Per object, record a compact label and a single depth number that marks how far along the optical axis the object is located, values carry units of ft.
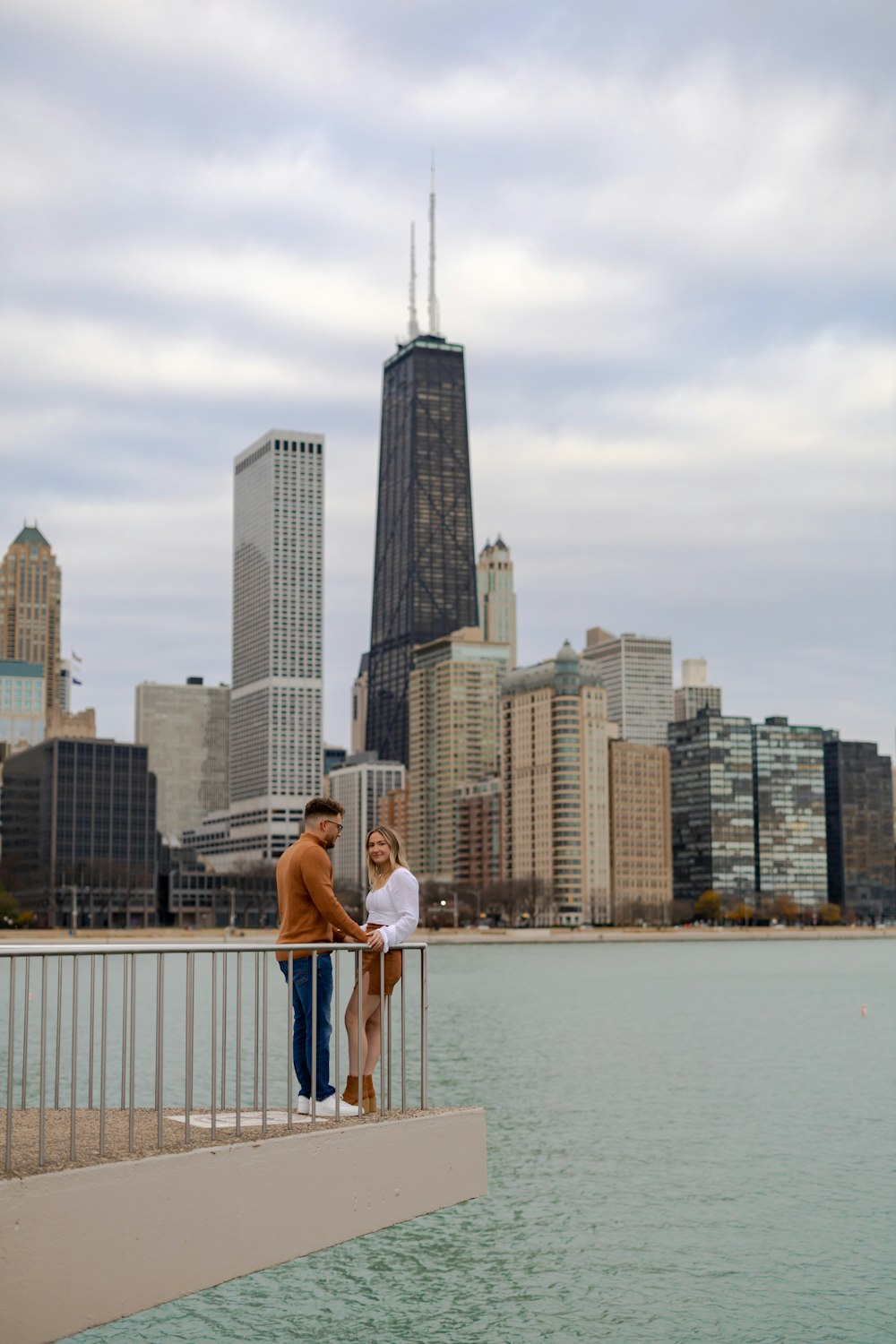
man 35.73
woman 37.50
